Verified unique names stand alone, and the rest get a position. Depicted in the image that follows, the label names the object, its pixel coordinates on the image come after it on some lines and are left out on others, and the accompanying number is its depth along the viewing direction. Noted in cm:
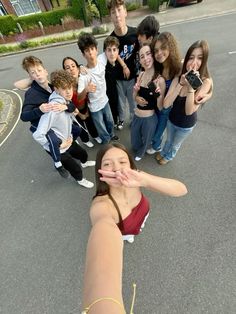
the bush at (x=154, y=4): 1267
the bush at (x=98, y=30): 1140
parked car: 1241
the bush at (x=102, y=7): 1344
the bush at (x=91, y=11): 1343
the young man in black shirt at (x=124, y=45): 296
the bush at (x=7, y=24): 1383
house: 1686
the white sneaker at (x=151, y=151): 381
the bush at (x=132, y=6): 1428
